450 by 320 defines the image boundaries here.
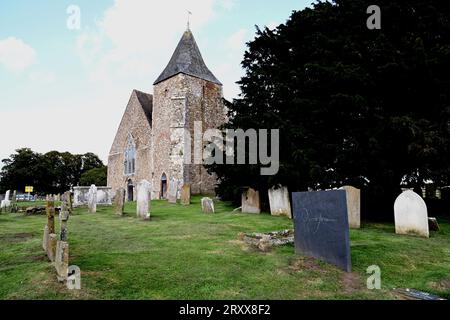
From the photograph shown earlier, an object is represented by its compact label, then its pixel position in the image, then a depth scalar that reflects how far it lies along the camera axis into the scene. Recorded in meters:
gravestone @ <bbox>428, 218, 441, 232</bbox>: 9.09
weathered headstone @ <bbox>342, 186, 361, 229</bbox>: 9.38
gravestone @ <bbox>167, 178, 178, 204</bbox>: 19.95
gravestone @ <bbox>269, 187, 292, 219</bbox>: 12.06
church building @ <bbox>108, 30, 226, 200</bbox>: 26.78
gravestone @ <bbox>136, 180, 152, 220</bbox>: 11.54
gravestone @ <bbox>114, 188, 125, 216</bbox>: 13.16
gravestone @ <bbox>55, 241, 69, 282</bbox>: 4.19
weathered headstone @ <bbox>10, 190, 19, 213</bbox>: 15.93
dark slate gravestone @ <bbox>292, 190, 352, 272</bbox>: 5.22
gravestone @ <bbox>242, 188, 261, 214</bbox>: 13.14
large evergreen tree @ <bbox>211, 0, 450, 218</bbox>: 9.89
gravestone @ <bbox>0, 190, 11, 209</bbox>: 16.16
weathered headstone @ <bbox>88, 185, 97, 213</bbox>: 15.05
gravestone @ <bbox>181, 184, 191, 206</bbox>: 18.59
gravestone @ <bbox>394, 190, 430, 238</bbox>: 8.18
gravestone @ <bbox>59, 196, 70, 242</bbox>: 5.00
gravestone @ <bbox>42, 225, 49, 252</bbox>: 5.94
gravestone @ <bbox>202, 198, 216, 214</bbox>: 13.87
